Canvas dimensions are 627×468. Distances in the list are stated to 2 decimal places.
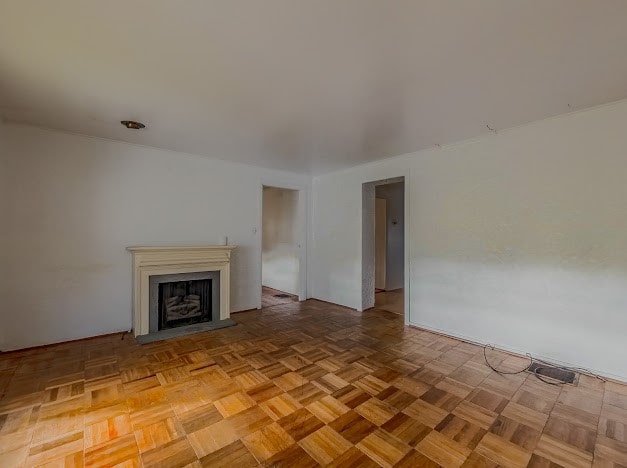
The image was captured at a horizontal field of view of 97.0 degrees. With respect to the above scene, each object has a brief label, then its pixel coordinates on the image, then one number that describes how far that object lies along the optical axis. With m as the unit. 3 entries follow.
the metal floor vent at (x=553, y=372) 2.35
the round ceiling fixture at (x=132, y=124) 2.72
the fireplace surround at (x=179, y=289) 3.21
